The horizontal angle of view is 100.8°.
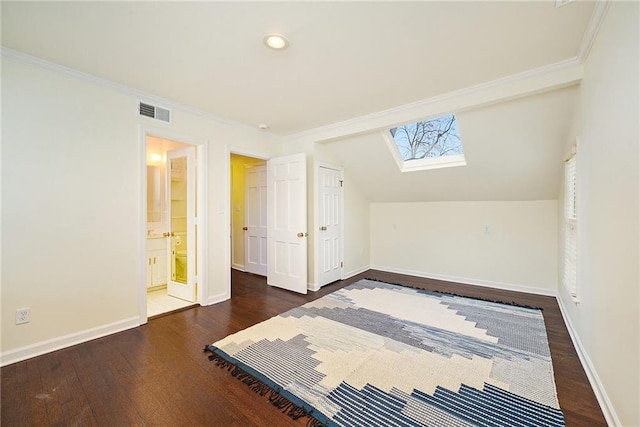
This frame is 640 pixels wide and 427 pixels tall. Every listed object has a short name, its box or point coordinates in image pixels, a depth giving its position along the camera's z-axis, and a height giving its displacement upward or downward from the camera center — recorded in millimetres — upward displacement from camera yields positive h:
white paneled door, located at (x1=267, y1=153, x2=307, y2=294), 3986 -186
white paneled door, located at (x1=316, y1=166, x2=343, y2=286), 4250 -252
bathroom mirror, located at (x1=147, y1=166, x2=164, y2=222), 4258 +270
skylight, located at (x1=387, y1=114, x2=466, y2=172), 3717 +992
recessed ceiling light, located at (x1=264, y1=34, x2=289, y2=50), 1967 +1286
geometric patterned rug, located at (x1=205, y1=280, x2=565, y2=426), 1631 -1230
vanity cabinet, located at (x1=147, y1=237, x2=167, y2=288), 4043 -798
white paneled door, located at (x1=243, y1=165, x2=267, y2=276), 5191 -200
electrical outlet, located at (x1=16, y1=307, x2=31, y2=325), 2201 -878
